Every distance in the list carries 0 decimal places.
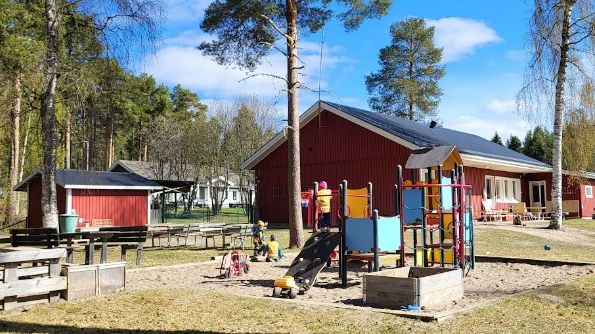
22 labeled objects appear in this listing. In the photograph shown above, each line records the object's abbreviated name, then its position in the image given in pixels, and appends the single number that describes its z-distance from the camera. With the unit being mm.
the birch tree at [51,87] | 14188
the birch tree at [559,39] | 20781
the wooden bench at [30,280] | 7391
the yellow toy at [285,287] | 8547
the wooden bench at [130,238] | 12170
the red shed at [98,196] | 27641
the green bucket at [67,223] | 22344
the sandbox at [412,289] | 7441
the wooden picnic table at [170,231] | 17469
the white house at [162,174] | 32778
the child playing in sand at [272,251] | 13734
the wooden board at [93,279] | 8211
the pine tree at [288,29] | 16953
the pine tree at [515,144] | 67688
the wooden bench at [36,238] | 11023
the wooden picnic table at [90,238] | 10484
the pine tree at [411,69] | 46312
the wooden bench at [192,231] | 17625
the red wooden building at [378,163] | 26312
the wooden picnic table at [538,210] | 31297
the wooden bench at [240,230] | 16711
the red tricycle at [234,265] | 10977
